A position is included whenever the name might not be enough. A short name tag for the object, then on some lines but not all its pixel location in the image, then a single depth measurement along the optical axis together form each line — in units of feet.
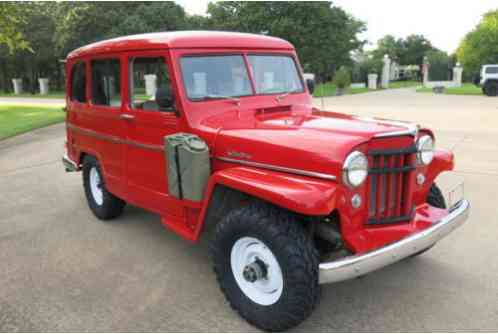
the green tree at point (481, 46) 114.52
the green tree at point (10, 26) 35.94
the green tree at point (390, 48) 239.19
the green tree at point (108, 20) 95.91
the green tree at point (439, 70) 118.11
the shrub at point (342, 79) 97.35
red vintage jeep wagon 9.21
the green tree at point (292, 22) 99.09
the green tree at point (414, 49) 241.96
